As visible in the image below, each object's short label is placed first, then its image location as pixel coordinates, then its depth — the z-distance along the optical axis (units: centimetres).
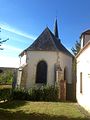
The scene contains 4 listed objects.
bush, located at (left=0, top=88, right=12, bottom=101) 955
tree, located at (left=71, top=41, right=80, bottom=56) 2225
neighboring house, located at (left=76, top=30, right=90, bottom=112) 642
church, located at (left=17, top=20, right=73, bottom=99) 1213
